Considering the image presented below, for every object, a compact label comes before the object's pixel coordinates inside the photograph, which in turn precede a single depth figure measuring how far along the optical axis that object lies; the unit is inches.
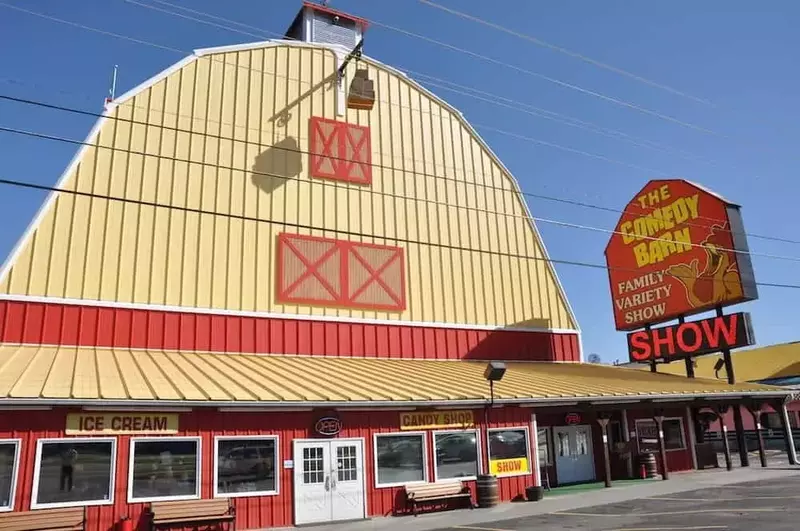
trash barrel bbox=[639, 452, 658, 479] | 919.0
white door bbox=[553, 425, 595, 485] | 897.5
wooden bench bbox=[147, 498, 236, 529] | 542.0
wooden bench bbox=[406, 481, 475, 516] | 666.8
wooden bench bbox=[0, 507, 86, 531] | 494.0
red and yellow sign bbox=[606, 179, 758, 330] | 1010.7
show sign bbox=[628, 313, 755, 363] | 991.0
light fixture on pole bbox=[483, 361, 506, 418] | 705.6
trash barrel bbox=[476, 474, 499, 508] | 694.1
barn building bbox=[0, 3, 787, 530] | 578.2
